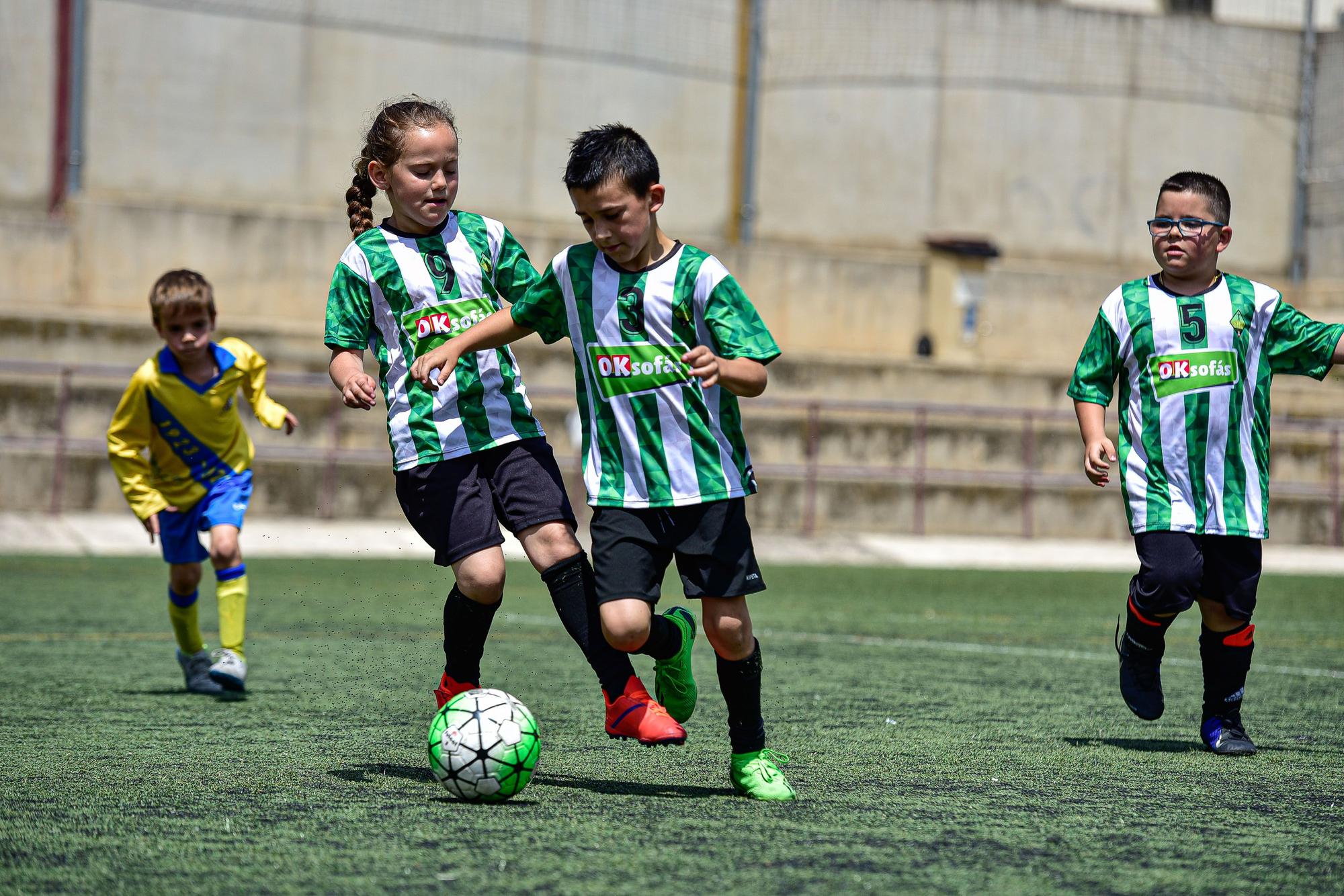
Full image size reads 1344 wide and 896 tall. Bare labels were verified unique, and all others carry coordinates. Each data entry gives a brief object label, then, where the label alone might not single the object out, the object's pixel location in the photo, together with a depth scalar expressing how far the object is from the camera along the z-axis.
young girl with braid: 8.63
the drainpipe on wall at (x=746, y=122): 39.91
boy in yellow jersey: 12.07
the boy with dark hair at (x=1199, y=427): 9.68
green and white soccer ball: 7.51
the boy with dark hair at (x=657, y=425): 7.79
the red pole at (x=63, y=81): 34.66
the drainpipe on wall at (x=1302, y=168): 42.59
